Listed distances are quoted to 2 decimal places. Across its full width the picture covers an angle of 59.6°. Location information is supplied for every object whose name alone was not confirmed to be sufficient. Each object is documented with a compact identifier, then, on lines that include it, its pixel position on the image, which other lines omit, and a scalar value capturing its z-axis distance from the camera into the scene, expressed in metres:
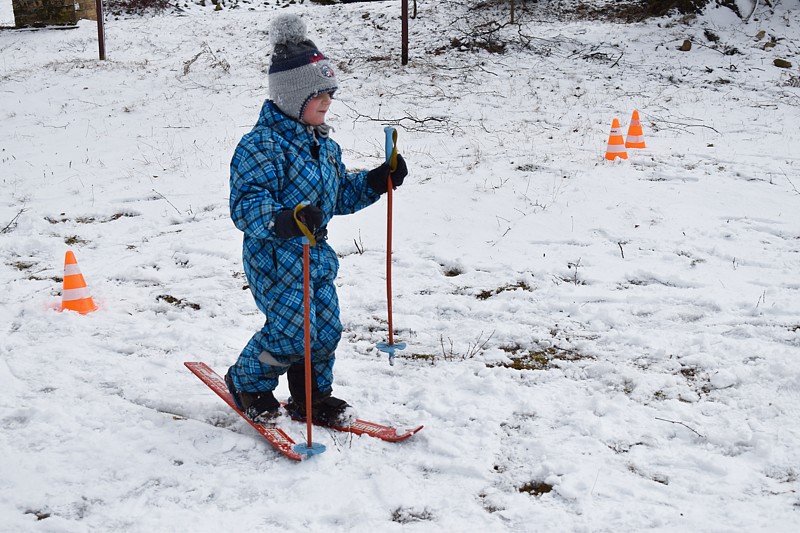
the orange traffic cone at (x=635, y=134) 9.32
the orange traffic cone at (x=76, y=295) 5.43
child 3.37
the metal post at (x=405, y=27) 14.98
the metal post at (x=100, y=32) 17.78
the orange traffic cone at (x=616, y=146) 8.83
